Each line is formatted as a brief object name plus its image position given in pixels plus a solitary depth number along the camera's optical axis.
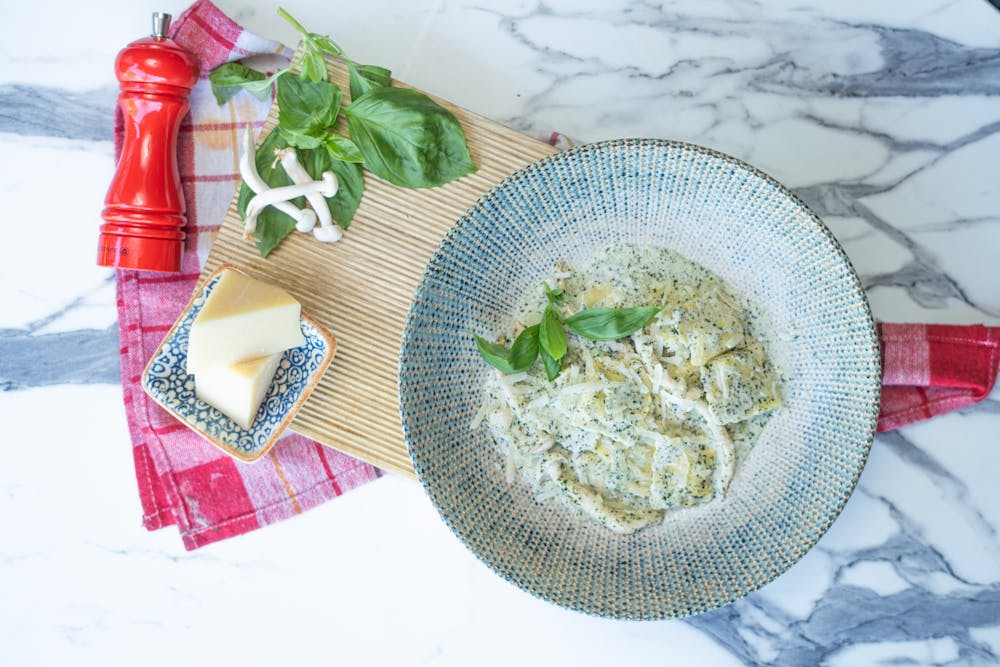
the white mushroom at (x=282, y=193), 0.87
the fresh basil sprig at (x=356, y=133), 0.86
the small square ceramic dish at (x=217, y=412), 0.87
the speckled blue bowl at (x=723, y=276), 0.83
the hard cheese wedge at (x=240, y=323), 0.85
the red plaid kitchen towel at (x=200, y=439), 0.92
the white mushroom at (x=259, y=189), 0.88
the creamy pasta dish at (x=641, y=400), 0.84
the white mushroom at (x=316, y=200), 0.88
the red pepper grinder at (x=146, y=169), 0.89
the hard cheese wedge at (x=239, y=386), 0.86
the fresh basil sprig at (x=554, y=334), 0.82
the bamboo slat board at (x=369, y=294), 0.89
